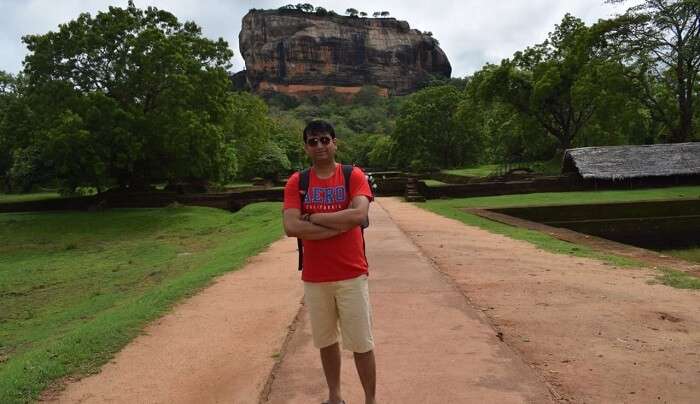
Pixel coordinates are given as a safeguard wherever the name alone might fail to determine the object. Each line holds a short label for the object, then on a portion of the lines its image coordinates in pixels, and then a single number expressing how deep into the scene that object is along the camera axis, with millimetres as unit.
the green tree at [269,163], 37000
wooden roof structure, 23188
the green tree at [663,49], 25156
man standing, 2807
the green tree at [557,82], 28109
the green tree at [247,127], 30334
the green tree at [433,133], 46594
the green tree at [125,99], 19734
